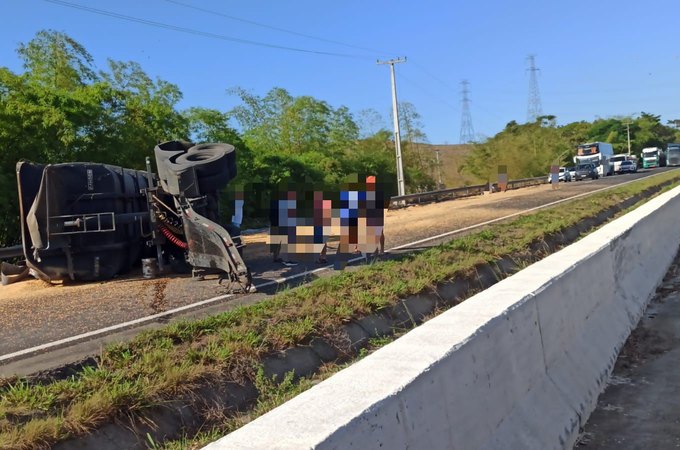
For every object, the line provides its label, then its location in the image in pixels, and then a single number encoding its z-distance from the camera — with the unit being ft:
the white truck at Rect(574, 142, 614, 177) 186.29
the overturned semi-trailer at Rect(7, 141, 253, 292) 29.32
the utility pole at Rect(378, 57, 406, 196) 124.36
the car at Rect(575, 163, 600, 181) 169.48
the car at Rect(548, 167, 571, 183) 171.70
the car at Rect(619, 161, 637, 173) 197.06
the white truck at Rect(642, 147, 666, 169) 239.30
